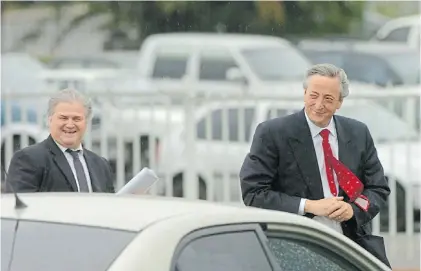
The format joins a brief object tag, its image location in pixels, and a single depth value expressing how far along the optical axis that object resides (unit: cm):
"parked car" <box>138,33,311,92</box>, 3547
